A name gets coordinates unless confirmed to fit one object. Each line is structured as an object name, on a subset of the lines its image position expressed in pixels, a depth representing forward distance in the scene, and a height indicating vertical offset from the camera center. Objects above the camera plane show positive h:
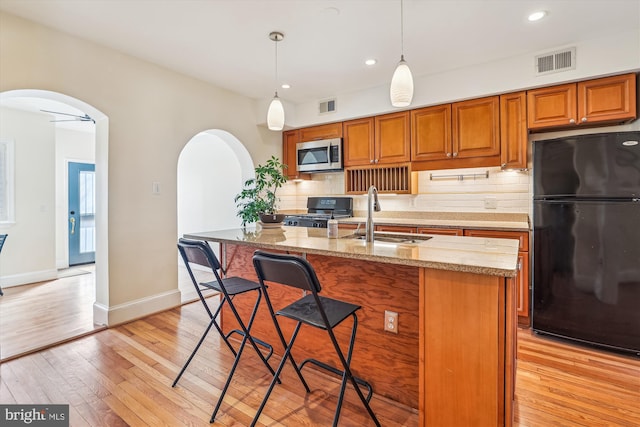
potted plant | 2.78 +0.07
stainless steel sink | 2.06 -0.18
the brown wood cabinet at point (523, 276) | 2.89 -0.60
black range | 4.18 +0.00
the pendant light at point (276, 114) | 2.57 +0.80
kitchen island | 1.29 -0.50
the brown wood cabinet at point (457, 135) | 3.26 +0.84
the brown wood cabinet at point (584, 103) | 2.69 +0.97
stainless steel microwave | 4.28 +0.79
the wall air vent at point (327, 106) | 4.23 +1.43
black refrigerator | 2.37 -0.22
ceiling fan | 4.25 +1.34
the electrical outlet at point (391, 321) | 1.77 -0.62
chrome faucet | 1.96 -0.04
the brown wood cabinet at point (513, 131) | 3.09 +0.80
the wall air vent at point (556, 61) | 2.79 +1.36
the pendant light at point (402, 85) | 1.95 +0.78
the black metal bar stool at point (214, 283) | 1.81 -0.48
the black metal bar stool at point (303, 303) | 1.34 -0.49
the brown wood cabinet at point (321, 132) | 4.33 +1.12
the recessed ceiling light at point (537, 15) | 2.32 +1.46
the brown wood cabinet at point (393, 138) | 3.78 +0.90
